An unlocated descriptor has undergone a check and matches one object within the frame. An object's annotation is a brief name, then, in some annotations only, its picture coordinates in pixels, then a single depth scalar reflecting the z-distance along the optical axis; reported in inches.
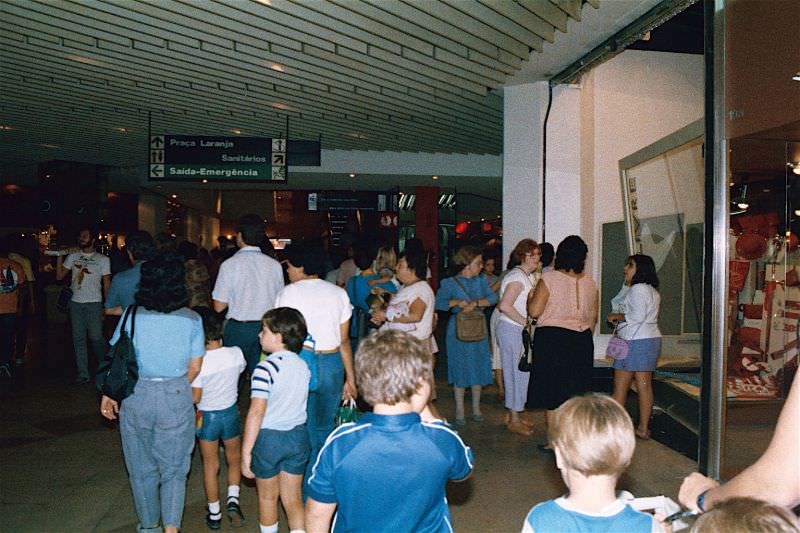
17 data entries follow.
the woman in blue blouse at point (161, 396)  130.4
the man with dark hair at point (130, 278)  181.6
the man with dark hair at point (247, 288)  199.8
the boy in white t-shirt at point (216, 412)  151.6
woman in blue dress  242.8
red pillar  600.9
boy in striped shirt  127.6
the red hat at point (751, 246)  202.3
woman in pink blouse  200.4
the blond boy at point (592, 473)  65.3
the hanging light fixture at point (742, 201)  186.3
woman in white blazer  224.5
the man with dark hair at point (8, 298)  306.8
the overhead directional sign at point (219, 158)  367.9
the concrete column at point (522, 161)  303.1
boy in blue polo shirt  78.1
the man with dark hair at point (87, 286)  297.4
